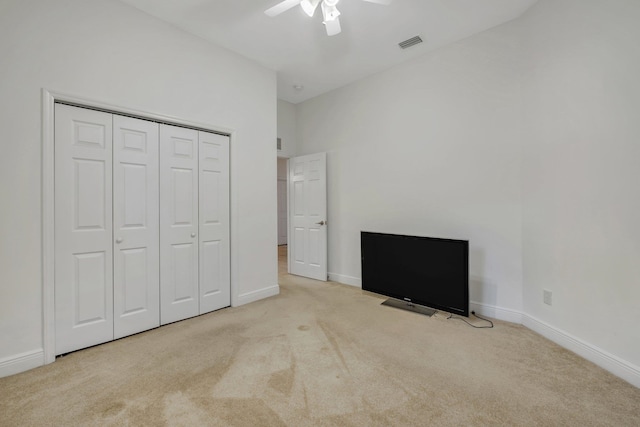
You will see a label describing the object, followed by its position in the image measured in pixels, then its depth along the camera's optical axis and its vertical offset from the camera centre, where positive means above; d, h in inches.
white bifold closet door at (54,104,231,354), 88.9 -3.2
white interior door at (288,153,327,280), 173.8 -0.4
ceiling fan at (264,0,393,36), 86.8 +65.6
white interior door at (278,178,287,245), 358.9 +4.6
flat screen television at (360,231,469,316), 111.7 -24.7
